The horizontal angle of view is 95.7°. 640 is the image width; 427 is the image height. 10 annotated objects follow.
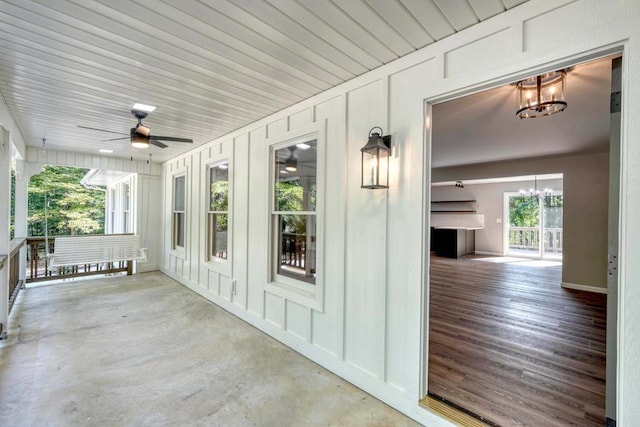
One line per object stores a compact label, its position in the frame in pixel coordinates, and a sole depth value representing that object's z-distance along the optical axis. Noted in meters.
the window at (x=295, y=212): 3.07
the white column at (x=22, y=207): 5.26
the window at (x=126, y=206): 7.92
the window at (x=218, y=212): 4.52
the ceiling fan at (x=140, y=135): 3.37
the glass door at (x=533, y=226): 8.95
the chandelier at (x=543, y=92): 2.51
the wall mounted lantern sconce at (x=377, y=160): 2.20
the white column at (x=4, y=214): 3.26
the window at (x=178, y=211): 5.91
